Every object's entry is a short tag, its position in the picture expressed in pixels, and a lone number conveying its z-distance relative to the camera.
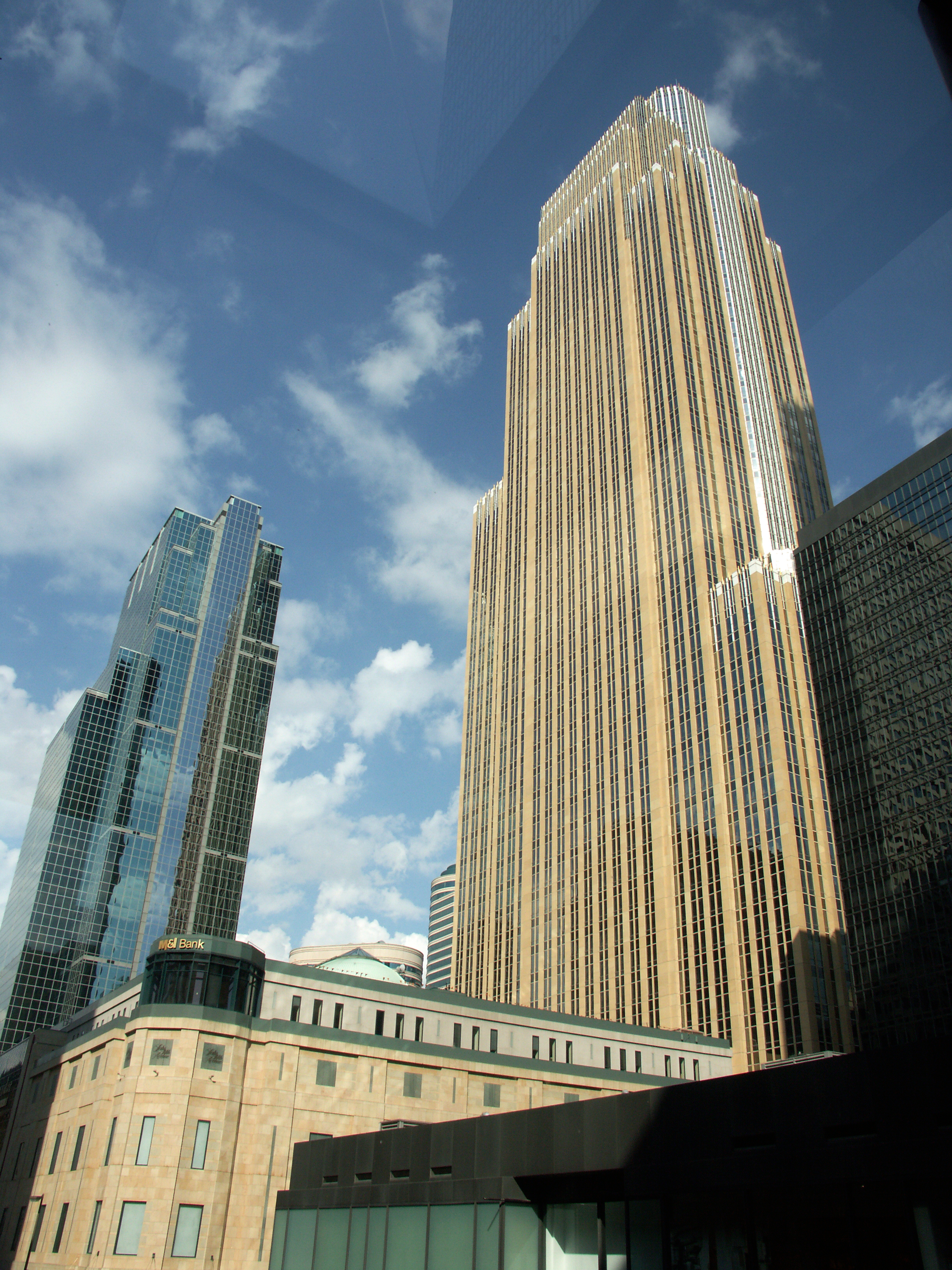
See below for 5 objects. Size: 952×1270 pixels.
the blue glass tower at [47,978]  194.12
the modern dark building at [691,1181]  24.31
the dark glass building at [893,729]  89.50
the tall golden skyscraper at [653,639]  99.50
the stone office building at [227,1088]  59.06
